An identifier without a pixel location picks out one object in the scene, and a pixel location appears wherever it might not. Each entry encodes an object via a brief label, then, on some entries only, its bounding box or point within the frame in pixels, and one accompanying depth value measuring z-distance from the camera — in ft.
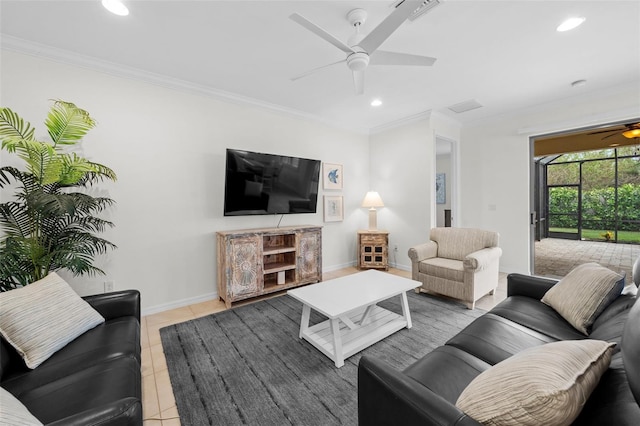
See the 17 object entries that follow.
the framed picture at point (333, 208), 14.74
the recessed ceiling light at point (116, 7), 6.07
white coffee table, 6.56
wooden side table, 14.82
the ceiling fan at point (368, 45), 5.40
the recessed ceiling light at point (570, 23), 6.83
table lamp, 15.24
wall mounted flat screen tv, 10.70
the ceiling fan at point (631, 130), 11.88
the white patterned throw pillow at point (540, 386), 2.11
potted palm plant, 6.00
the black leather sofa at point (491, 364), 2.25
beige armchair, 9.53
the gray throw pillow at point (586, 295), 5.13
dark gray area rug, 5.06
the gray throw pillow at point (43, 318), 4.29
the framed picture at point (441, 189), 24.63
